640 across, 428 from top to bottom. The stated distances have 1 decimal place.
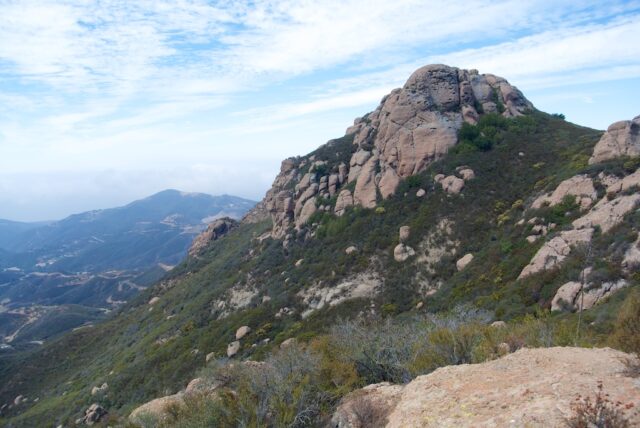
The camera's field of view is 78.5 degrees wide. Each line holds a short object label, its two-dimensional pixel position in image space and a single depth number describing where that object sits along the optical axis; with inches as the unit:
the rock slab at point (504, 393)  335.9
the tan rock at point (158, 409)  637.5
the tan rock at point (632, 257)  904.3
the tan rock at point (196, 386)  745.7
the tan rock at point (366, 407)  495.8
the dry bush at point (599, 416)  276.7
